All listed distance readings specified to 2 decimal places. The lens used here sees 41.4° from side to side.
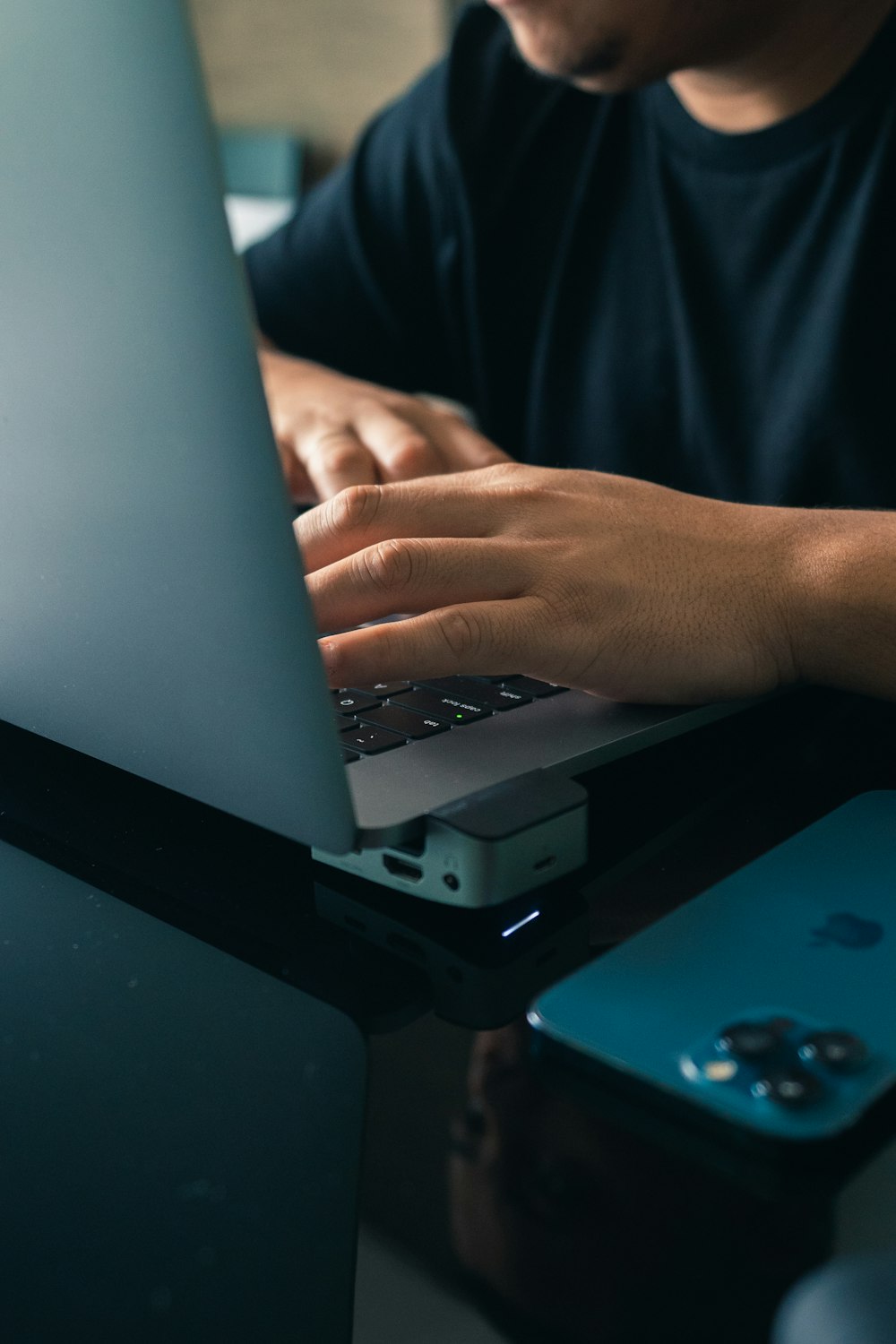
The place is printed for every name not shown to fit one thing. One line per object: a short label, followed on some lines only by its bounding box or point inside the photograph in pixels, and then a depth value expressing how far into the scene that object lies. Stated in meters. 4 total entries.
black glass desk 0.27
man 0.57
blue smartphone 0.32
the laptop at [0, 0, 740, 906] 0.34
